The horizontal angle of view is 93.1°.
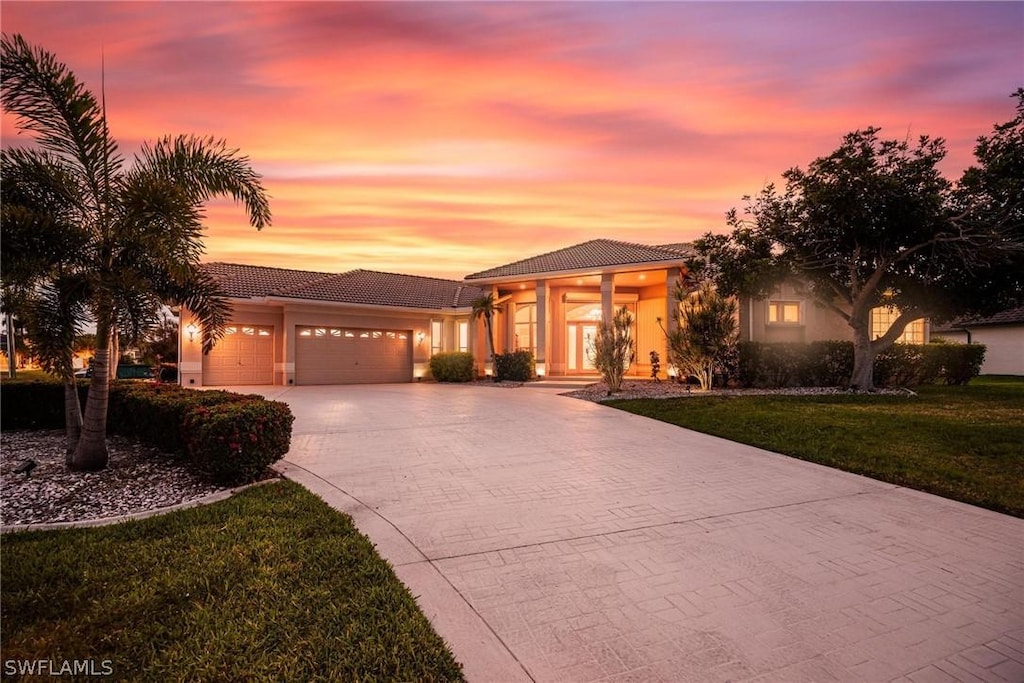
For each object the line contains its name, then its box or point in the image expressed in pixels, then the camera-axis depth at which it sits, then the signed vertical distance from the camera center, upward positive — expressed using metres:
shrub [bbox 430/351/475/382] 21.52 -0.86
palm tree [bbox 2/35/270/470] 5.43 +1.70
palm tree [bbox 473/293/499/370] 20.66 +1.66
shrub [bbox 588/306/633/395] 14.81 -0.12
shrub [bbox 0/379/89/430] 9.27 -1.05
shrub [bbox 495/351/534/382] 19.86 -0.78
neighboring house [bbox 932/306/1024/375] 25.31 +0.16
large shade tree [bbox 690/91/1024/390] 12.54 +3.09
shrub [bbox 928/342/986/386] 18.36 -0.73
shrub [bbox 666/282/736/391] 14.71 +0.41
